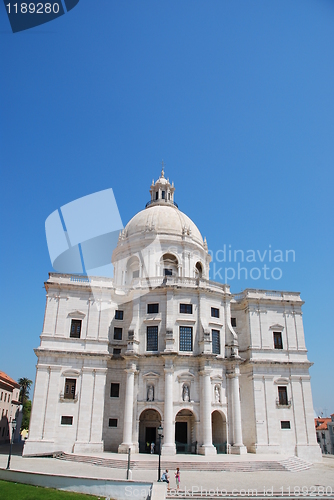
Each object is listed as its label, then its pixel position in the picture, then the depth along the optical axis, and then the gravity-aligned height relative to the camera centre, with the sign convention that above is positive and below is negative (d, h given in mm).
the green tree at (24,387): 87062 +6413
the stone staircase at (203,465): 31734 -3336
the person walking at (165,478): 24988 -3415
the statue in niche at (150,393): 39303 +2498
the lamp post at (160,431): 26641 -687
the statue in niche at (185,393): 39259 +2552
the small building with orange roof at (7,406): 56619 +1609
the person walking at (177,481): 24281 -3487
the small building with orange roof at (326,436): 74394 -2299
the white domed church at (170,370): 38625 +4916
